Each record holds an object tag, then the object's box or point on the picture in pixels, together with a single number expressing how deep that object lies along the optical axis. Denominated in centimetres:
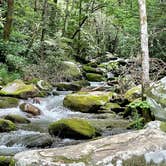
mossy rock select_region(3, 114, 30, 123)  964
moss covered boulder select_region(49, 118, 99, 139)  809
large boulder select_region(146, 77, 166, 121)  768
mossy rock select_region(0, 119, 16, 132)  858
